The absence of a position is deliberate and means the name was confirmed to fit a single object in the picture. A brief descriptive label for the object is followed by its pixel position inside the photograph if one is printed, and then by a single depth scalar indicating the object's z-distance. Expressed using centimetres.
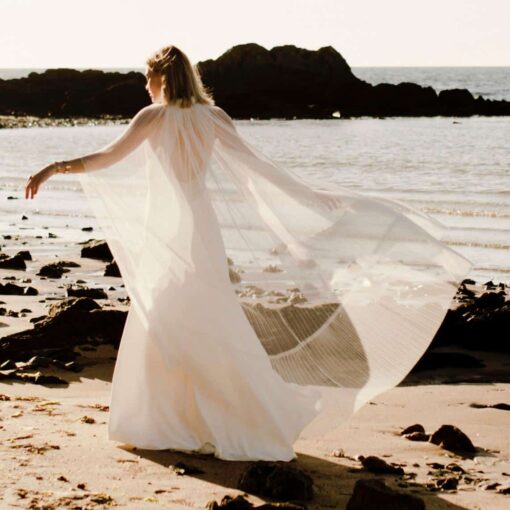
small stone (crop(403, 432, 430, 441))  605
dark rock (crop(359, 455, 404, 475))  534
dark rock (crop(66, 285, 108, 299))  1088
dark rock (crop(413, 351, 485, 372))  826
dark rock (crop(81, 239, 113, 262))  1439
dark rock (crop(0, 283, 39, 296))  1098
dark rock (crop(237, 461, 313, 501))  486
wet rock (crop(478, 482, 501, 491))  511
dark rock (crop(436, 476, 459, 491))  511
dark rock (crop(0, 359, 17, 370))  752
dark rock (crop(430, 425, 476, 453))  582
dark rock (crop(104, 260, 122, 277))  1284
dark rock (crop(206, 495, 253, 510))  451
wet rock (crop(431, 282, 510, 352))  894
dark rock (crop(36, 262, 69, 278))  1259
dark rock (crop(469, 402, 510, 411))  693
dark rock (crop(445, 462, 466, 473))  543
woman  555
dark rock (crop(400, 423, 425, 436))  616
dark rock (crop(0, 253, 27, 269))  1316
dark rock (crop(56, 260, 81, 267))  1341
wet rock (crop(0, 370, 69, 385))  725
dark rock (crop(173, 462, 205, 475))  518
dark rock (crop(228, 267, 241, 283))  601
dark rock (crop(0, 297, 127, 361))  813
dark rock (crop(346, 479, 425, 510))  453
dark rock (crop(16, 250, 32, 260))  1382
